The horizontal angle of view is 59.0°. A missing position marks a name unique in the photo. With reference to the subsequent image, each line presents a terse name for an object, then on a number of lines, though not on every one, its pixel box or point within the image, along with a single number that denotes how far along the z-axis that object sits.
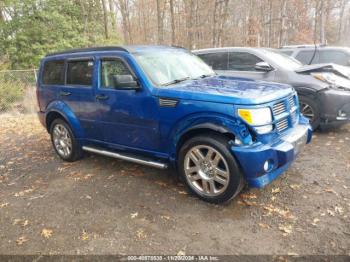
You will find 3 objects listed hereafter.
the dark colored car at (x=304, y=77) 5.83
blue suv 3.44
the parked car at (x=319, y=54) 8.48
